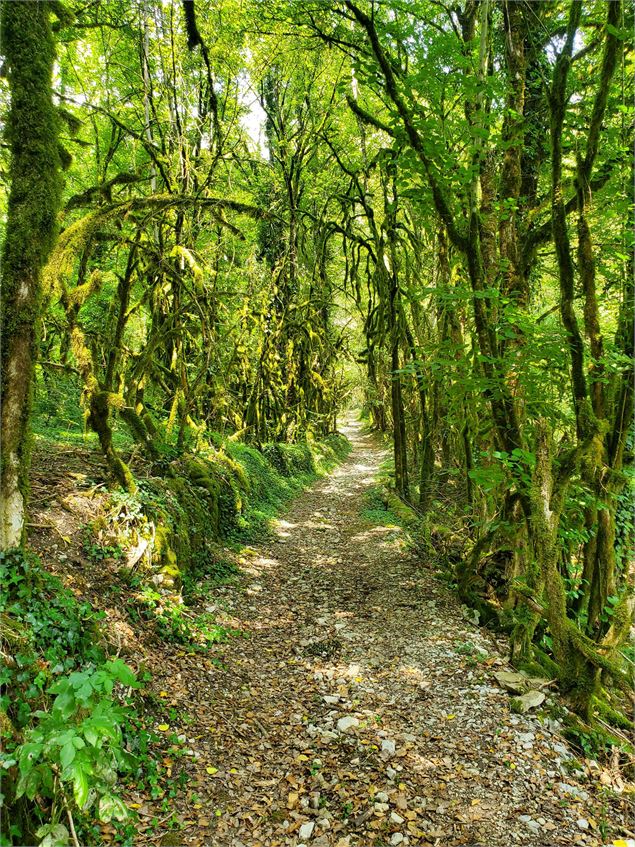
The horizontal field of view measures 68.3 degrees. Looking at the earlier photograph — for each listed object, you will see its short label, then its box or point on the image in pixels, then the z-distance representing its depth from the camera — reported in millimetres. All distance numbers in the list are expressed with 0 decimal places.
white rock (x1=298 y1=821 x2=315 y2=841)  3188
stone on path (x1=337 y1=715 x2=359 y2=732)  4228
